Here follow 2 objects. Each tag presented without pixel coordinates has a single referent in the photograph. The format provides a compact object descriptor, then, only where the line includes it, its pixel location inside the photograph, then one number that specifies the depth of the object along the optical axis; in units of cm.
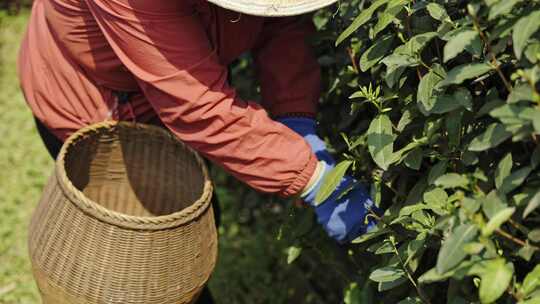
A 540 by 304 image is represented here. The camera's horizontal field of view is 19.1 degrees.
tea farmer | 259
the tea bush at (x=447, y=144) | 228
